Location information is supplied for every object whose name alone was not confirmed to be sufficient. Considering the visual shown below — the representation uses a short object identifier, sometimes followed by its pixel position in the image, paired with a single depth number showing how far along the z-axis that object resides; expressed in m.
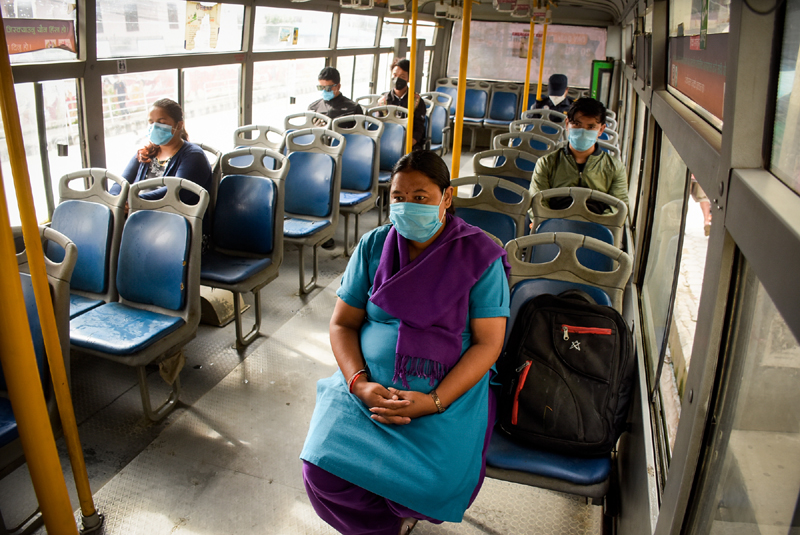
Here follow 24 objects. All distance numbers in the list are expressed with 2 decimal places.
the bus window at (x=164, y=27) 4.39
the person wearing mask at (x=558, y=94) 8.25
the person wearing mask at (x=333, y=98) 6.63
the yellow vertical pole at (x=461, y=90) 3.75
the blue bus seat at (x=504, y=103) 11.90
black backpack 2.16
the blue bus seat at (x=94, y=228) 3.38
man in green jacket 3.96
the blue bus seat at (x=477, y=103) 12.01
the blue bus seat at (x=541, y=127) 6.60
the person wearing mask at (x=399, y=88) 7.46
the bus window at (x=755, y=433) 1.05
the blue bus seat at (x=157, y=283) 3.08
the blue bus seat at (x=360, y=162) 5.78
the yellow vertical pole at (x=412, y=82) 4.62
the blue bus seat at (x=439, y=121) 9.28
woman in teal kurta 2.04
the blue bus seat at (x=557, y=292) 2.10
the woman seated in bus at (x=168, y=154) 3.92
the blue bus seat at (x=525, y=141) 5.53
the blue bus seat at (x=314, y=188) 4.91
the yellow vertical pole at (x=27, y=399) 1.71
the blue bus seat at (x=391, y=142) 6.70
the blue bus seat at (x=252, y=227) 4.05
